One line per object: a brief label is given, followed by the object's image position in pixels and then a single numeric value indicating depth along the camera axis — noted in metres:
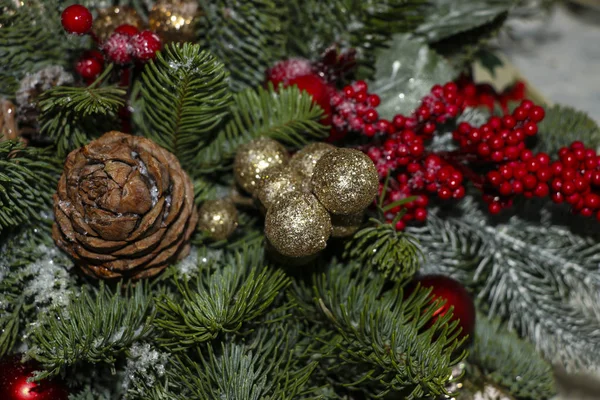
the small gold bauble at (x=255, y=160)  0.55
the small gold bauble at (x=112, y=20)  0.60
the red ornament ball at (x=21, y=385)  0.51
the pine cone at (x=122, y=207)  0.47
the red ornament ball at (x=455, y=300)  0.56
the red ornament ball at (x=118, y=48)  0.53
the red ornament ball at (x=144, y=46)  0.53
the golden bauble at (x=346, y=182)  0.47
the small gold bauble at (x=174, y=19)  0.61
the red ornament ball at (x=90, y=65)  0.56
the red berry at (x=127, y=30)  0.55
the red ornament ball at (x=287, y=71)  0.63
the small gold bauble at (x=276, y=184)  0.51
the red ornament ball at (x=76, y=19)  0.52
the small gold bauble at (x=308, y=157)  0.53
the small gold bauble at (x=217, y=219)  0.56
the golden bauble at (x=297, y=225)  0.47
